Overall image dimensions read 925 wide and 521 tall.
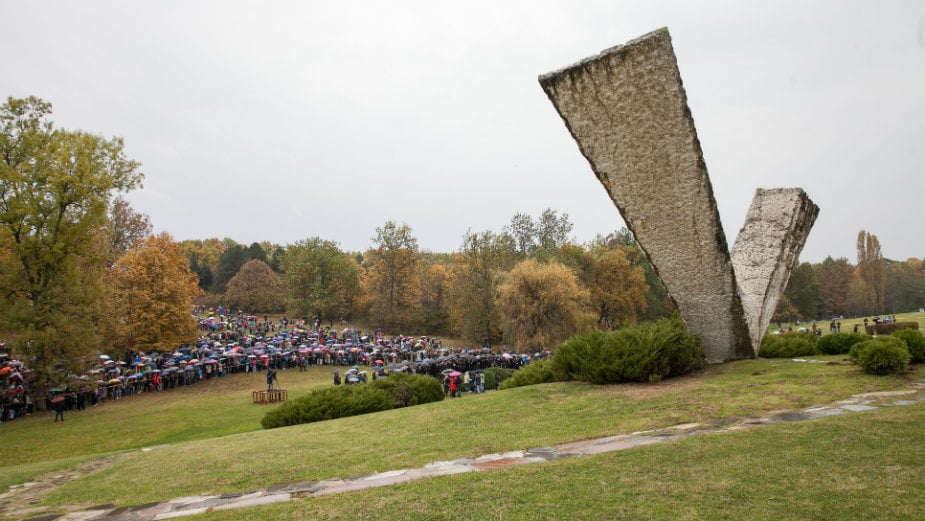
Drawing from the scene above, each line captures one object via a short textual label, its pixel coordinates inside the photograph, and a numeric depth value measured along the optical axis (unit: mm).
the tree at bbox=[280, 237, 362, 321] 60812
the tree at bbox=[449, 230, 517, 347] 52188
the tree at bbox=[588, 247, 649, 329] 52469
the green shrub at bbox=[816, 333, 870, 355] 13586
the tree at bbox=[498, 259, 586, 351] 40219
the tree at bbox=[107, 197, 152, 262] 45722
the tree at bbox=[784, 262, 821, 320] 66438
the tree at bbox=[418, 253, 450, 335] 65438
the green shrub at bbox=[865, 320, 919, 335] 28141
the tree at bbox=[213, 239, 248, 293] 81000
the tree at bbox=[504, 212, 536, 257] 62938
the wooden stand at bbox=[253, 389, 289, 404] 23328
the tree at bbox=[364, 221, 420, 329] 60531
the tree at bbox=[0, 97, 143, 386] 22016
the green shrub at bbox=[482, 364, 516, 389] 23984
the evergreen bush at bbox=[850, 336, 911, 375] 9445
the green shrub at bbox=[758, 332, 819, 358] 13977
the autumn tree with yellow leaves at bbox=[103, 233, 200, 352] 32219
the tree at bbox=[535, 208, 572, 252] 62262
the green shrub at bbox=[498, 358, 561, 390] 13539
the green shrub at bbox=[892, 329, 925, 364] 10367
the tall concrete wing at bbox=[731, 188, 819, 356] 13250
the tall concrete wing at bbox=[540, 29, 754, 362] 10102
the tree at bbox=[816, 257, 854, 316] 76312
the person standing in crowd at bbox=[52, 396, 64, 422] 20484
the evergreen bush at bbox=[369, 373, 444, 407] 14906
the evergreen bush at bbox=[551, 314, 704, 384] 11438
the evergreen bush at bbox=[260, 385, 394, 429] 13766
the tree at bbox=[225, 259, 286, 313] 68312
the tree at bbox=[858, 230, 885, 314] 68562
